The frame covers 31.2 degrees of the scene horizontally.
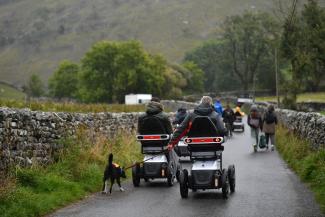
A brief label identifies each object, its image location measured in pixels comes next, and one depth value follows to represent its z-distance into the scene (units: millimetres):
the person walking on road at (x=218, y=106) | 27894
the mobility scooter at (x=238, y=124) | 39000
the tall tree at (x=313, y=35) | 33156
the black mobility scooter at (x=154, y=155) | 14516
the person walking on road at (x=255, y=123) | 24797
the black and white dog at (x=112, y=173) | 13305
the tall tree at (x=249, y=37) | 106544
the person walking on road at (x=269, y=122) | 23953
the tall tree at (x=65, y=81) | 141750
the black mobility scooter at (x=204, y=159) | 12102
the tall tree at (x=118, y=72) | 98312
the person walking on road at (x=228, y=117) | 33562
